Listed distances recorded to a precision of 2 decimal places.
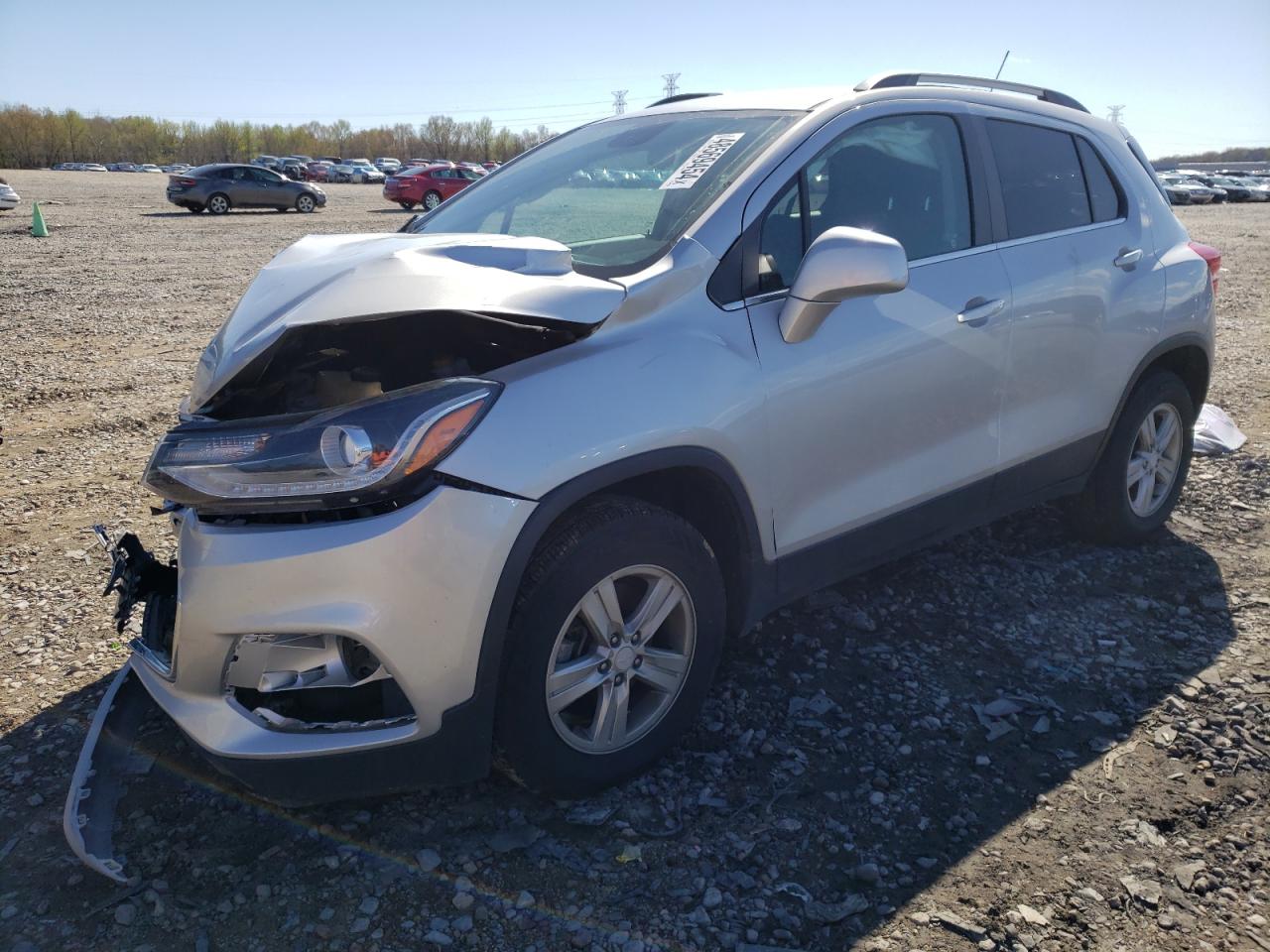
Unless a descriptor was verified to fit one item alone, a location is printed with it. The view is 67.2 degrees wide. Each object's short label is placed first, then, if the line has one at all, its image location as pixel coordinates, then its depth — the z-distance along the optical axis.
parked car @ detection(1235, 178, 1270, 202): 52.19
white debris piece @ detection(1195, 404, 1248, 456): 5.76
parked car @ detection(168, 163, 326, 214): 28.14
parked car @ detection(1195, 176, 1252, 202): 52.00
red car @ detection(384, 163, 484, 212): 31.64
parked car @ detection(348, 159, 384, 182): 67.06
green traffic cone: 18.91
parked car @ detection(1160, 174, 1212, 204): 48.00
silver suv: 2.15
